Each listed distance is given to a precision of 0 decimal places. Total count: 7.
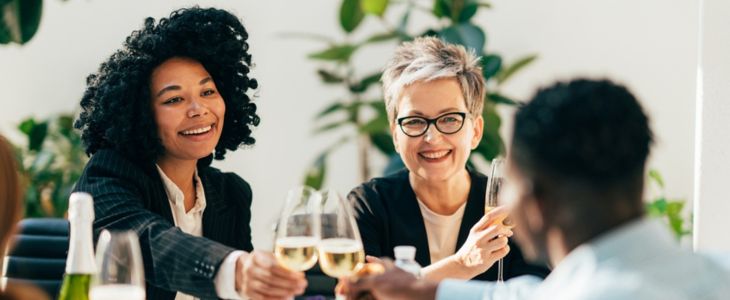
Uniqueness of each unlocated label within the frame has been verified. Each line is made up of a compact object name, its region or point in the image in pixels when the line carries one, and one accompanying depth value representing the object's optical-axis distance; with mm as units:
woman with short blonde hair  2637
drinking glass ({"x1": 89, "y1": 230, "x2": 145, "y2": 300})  1603
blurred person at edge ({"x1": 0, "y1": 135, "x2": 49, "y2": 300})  1417
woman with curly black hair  2451
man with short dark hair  1325
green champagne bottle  1663
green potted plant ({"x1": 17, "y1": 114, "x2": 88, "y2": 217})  5012
